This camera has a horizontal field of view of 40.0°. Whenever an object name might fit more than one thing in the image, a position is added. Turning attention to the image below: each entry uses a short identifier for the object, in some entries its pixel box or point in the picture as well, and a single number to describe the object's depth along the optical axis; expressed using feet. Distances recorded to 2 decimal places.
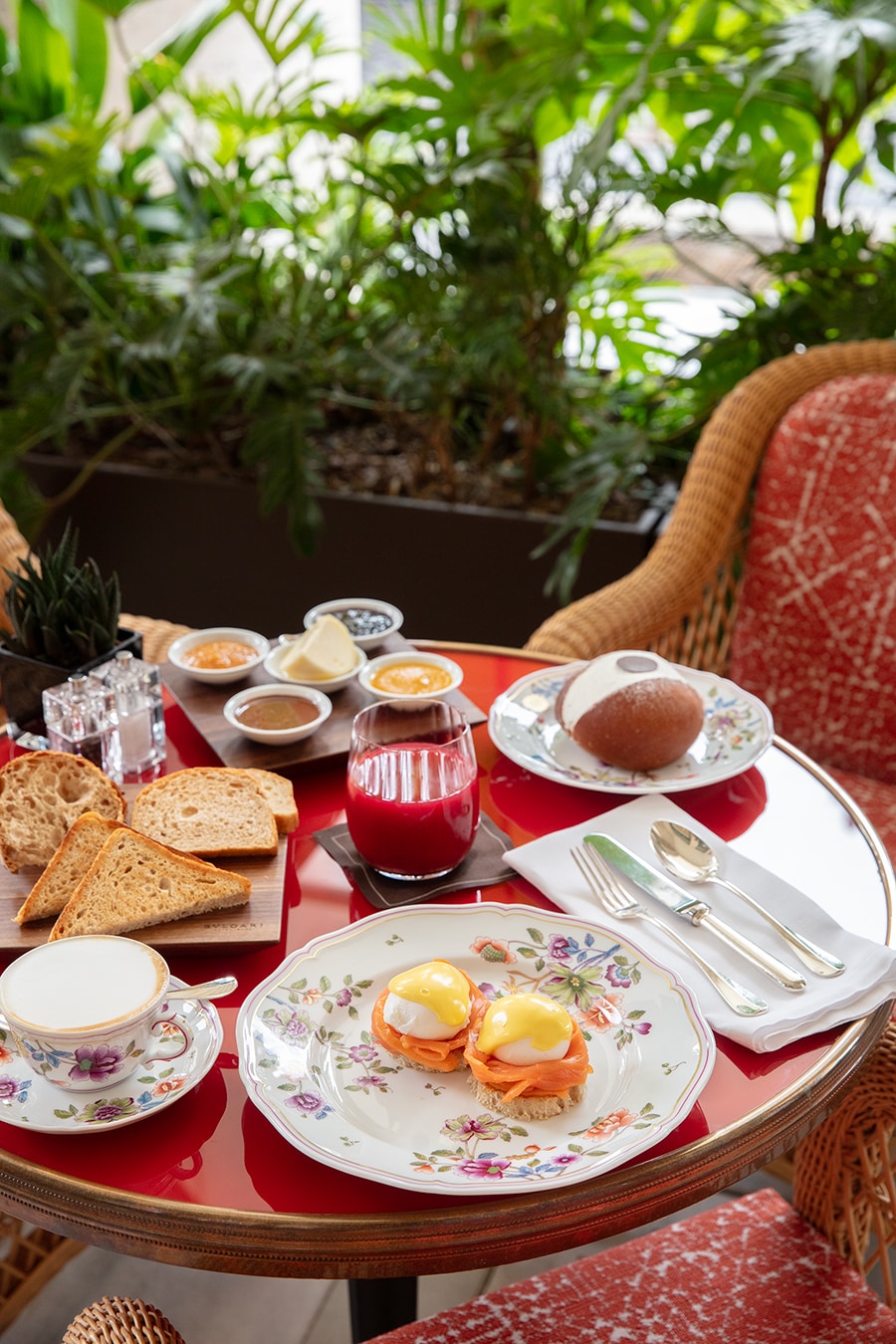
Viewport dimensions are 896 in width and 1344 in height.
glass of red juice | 3.45
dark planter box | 9.15
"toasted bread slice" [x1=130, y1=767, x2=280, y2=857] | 3.58
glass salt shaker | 4.08
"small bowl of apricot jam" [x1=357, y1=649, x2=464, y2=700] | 4.46
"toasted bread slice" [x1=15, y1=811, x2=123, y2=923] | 3.25
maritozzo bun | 4.12
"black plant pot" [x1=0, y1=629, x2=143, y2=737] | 4.18
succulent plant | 4.21
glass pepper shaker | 4.00
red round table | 2.50
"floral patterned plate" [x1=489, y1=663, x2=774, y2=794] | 4.14
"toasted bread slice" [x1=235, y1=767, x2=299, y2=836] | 3.77
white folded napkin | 3.00
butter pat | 4.51
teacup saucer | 2.64
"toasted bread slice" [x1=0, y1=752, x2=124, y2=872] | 3.51
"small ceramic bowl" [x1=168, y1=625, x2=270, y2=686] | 4.55
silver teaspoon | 2.91
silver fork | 3.02
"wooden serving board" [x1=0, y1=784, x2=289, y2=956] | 3.19
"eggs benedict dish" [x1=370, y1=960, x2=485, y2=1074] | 2.84
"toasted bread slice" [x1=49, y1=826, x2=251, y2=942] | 3.19
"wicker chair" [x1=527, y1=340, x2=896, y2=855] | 6.10
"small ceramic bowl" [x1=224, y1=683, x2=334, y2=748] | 4.13
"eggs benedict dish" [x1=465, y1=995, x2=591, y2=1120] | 2.70
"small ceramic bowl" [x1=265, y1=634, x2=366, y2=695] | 4.51
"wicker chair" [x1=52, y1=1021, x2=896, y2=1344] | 3.32
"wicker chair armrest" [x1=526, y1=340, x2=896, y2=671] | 6.18
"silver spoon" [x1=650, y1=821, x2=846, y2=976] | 3.31
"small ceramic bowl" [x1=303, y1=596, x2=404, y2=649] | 4.97
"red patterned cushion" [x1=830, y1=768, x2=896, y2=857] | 5.32
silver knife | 3.15
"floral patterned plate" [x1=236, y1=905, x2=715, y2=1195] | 2.57
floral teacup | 2.58
